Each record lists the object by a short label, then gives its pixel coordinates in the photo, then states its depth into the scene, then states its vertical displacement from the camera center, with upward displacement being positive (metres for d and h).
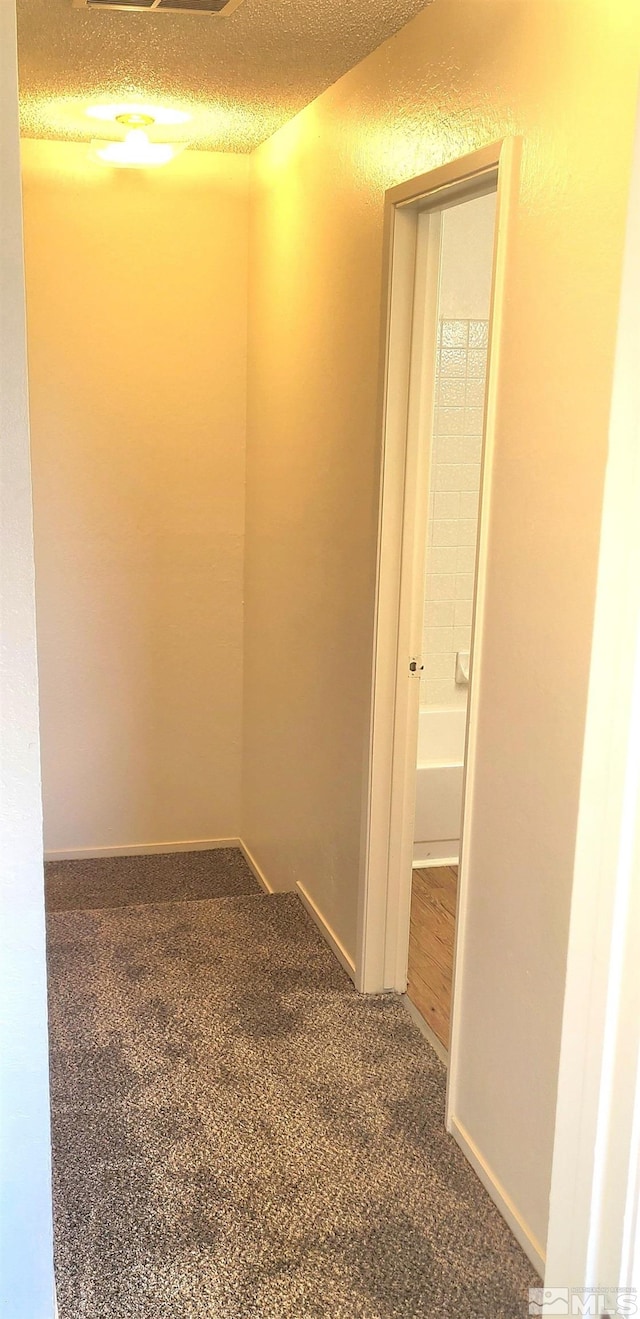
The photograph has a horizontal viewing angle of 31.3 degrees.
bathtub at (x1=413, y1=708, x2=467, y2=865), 4.45 -1.52
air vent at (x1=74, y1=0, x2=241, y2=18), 2.64 +0.91
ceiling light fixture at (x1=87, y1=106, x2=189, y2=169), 3.84 +0.86
